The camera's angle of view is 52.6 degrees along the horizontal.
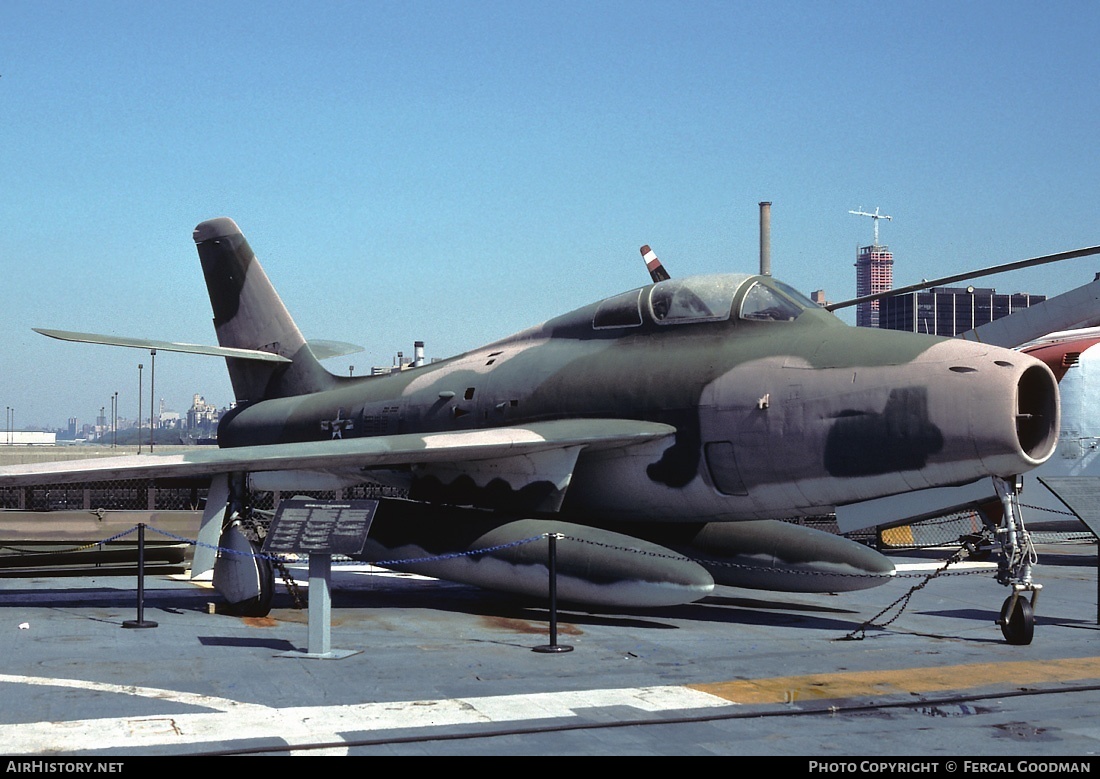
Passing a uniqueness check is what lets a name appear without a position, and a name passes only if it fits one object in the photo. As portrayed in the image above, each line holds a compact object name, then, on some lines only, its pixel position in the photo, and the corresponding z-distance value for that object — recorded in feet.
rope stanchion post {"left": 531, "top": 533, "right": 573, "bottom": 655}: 32.64
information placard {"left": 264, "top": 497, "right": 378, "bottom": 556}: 33.40
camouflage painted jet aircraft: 34.86
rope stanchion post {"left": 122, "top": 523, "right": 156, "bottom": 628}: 37.65
